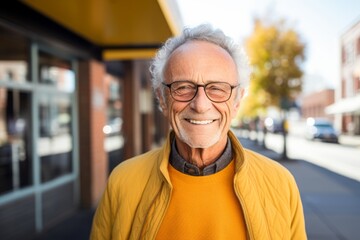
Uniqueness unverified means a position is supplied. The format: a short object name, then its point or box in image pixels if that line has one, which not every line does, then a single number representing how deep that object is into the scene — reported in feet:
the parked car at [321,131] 79.51
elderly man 5.04
